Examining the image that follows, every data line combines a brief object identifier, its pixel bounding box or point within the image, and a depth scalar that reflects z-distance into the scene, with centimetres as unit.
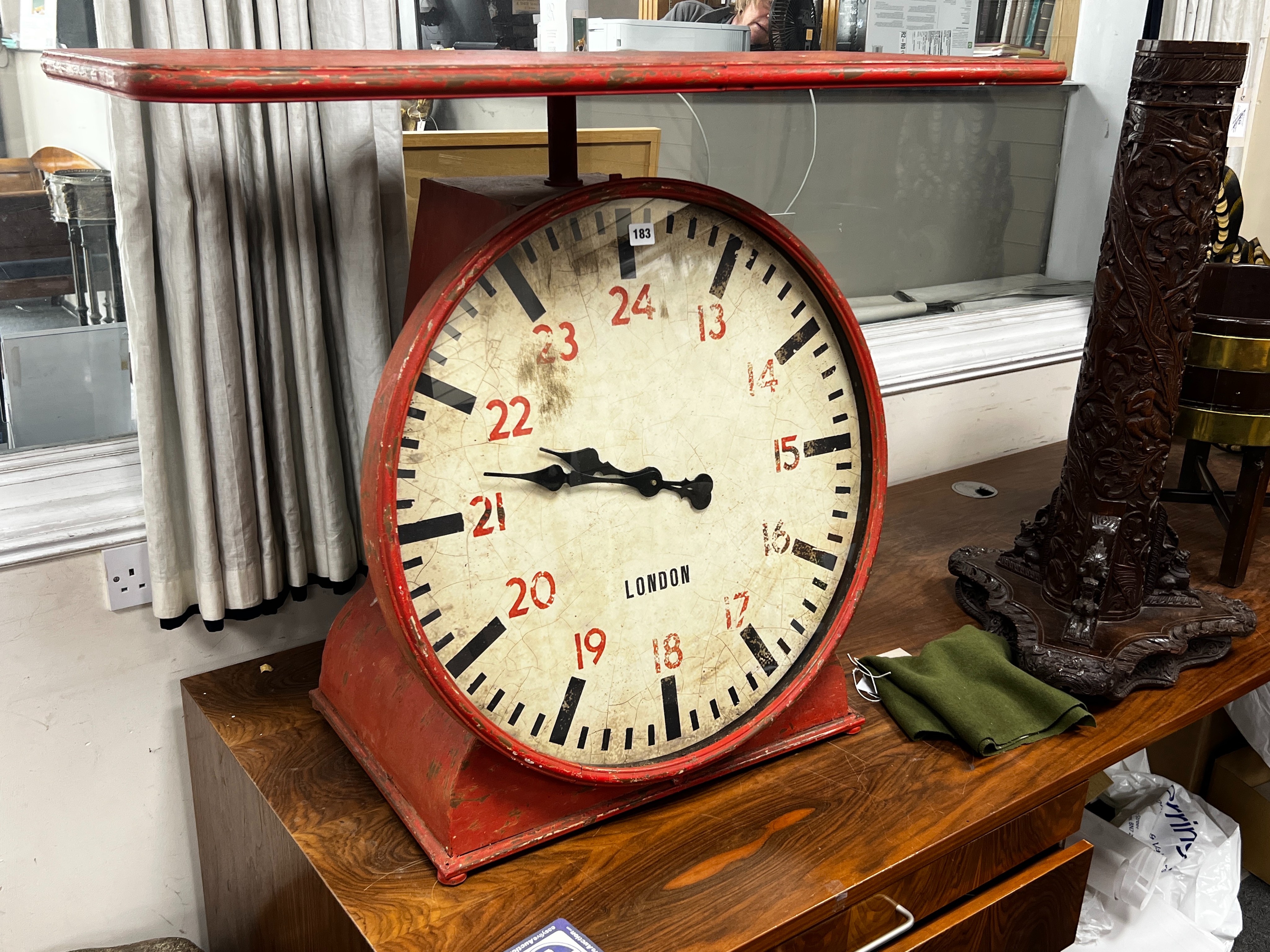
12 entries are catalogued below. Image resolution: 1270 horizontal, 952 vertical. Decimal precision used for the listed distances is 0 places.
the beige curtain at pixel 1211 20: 195
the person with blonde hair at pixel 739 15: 158
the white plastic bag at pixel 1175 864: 153
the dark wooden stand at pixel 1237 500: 134
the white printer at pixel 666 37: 148
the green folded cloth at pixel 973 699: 106
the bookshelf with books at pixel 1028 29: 198
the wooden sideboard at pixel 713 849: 85
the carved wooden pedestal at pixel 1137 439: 108
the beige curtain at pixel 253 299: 97
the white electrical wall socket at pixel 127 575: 111
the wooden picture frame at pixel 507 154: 120
